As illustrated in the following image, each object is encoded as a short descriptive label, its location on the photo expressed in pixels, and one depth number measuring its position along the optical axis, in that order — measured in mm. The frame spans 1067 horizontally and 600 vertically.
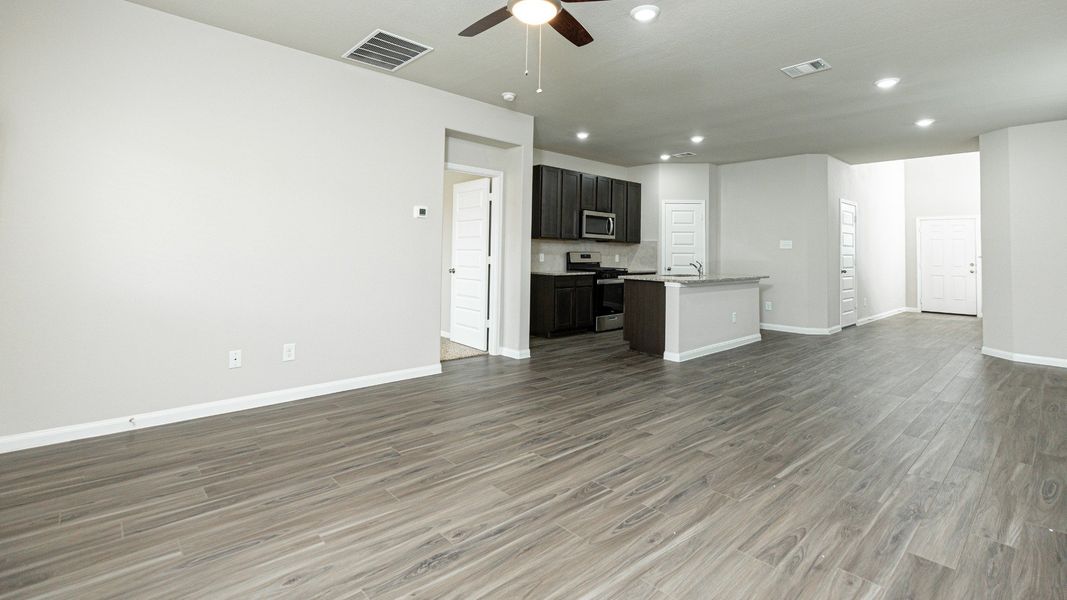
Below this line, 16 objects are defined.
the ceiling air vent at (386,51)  3547
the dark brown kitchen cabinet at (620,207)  7887
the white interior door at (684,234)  8055
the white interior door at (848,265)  7781
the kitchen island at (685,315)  5438
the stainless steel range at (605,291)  7406
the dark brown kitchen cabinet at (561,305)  6770
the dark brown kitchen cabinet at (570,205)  7082
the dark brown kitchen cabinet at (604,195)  7617
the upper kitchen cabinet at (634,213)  8141
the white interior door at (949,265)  9680
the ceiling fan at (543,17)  2311
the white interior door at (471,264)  5695
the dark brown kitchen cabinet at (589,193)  7367
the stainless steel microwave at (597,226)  7359
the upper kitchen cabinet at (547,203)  6820
